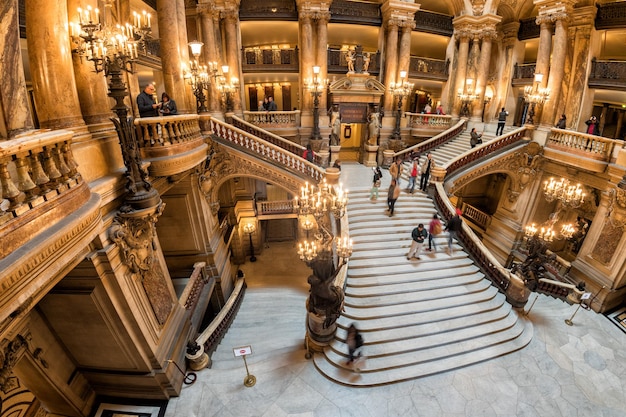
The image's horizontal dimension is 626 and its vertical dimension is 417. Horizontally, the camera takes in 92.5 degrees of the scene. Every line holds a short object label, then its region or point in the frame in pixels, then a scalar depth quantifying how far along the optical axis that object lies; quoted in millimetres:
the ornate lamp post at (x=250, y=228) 14656
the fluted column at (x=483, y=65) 15805
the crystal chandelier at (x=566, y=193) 10164
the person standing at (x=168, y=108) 7098
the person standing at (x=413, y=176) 11195
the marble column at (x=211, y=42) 13734
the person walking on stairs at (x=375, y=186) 11109
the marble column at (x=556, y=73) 12375
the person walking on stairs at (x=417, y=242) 8711
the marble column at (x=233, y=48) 14055
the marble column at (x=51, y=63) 4391
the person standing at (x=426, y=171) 11458
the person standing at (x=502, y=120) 14031
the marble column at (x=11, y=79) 3633
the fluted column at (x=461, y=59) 16141
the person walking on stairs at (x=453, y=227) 9250
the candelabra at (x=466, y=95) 16052
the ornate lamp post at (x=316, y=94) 13846
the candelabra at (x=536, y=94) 12732
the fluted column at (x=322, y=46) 14275
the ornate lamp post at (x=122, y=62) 4160
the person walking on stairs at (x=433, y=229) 9234
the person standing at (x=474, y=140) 13630
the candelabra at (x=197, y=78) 8827
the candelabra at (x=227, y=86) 13758
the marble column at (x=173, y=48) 8211
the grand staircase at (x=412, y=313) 6918
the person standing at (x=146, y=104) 6519
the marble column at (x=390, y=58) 15172
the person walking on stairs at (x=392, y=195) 10141
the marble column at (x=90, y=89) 4867
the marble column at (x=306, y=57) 14180
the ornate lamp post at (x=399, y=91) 14859
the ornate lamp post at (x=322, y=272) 6246
